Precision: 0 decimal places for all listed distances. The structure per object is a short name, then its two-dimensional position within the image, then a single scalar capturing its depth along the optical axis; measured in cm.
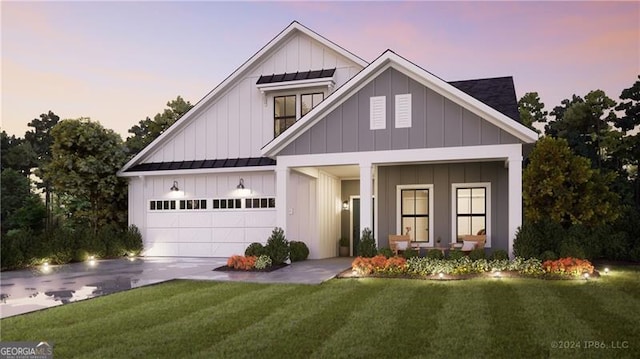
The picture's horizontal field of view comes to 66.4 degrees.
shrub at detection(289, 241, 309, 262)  1544
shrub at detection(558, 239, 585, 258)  1207
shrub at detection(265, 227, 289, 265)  1452
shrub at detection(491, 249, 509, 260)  1244
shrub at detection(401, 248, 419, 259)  1313
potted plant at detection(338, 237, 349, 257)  1925
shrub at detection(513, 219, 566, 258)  1226
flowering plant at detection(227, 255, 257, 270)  1356
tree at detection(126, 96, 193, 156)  2758
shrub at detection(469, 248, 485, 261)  1263
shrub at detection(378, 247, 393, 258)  1319
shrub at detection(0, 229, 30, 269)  1421
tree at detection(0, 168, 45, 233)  2612
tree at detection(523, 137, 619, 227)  1441
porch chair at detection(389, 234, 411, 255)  1455
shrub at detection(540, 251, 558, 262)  1200
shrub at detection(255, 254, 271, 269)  1356
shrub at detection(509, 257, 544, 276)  1141
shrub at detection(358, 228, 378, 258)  1335
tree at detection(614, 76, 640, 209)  2316
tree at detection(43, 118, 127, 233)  1784
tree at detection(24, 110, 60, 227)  4275
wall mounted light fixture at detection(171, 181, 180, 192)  1857
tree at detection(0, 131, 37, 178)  3646
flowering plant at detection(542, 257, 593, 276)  1109
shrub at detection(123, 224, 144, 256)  1836
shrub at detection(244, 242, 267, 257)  1457
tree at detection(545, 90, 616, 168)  2430
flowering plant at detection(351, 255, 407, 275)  1202
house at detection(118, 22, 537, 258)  1363
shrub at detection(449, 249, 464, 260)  1262
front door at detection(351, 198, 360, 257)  1948
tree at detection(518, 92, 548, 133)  2803
